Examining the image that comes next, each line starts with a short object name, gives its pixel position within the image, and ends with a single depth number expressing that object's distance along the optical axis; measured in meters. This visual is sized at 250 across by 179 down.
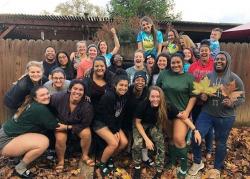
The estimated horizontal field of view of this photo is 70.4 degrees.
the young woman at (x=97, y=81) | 2.95
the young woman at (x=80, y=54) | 3.58
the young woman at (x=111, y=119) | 2.89
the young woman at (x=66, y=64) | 3.45
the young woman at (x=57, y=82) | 3.02
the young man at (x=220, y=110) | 2.85
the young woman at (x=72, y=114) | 2.89
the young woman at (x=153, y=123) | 2.89
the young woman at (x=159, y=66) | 3.25
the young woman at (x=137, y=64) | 3.33
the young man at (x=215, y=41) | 4.06
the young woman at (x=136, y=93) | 2.97
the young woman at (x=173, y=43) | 3.79
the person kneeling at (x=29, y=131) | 2.81
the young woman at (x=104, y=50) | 3.71
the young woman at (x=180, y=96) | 2.96
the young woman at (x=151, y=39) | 3.92
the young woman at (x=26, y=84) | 2.97
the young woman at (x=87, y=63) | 3.43
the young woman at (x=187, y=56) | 3.50
